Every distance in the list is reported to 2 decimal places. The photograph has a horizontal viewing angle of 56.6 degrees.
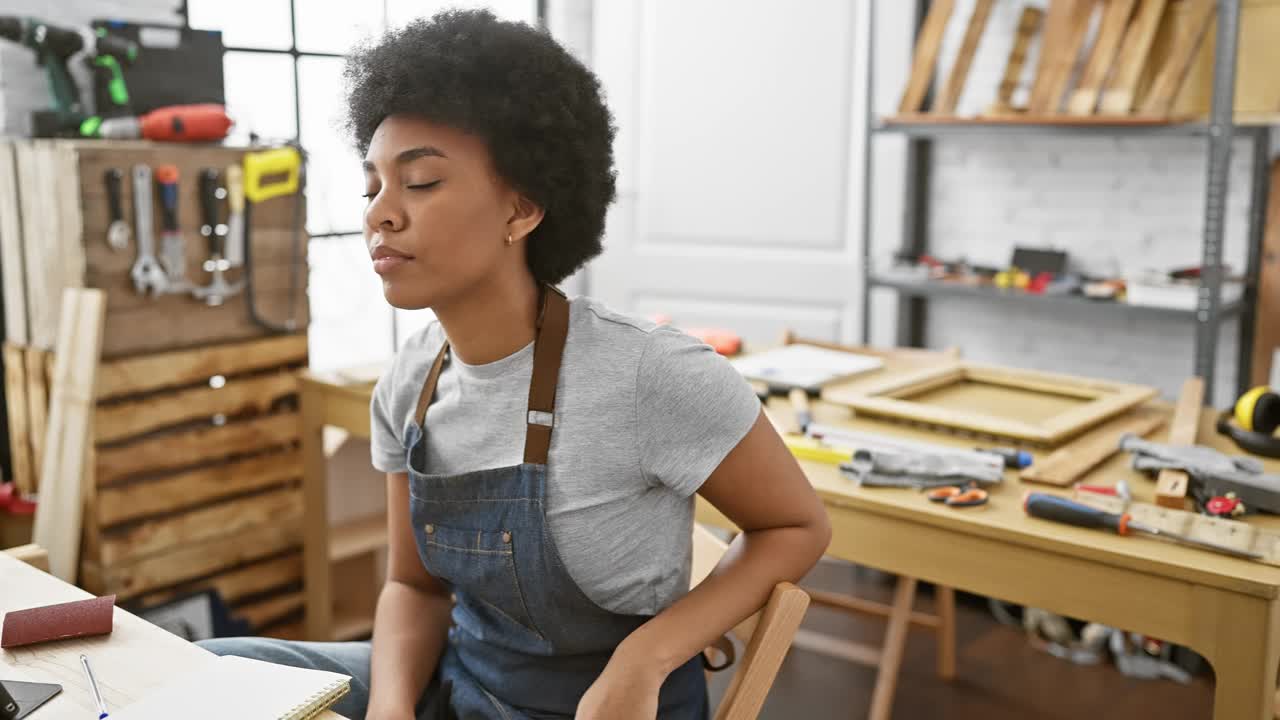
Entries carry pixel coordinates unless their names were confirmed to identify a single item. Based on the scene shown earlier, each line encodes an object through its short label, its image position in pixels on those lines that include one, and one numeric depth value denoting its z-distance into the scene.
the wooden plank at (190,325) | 2.58
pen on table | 1.08
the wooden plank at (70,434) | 2.46
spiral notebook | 1.06
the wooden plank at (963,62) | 3.83
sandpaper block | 1.22
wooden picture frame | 2.15
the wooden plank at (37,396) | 2.63
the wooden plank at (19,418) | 2.68
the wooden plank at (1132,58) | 3.53
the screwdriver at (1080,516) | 1.67
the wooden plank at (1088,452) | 1.91
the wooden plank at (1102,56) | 3.58
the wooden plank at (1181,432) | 1.77
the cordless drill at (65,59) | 2.61
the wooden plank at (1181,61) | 3.45
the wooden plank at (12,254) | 2.53
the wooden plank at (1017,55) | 3.88
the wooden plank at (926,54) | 3.85
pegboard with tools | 2.48
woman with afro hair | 1.34
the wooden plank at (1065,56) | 3.69
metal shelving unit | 3.30
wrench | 2.54
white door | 4.22
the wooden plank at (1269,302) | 3.61
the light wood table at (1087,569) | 1.52
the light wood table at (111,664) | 1.12
